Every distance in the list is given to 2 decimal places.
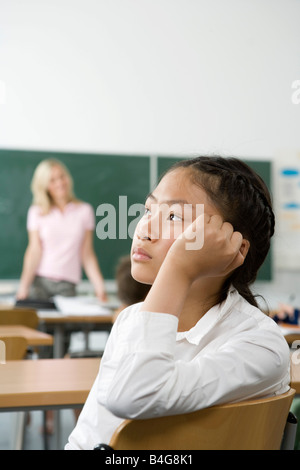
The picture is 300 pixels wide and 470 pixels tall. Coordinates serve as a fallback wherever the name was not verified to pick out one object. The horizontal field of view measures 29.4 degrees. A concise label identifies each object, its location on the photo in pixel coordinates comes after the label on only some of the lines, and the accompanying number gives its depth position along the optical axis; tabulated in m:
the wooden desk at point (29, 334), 2.17
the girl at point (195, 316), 0.79
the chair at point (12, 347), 1.79
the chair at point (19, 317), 2.75
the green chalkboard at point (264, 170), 5.48
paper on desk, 3.11
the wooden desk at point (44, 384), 1.16
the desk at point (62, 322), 3.00
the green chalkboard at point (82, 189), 5.07
